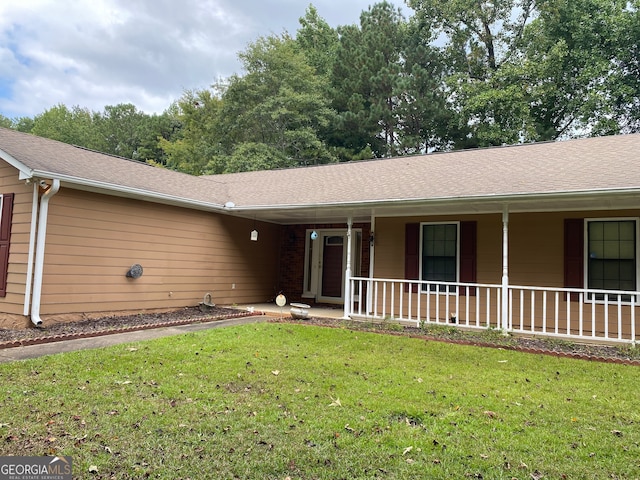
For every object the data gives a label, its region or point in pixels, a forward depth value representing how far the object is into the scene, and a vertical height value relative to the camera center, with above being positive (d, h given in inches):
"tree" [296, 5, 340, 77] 999.0 +572.7
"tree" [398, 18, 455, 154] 821.9 +342.4
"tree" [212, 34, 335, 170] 844.0 +332.9
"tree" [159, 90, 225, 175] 965.2 +319.7
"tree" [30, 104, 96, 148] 1346.0 +440.7
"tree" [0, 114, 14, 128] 1541.6 +503.4
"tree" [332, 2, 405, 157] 840.9 +381.4
